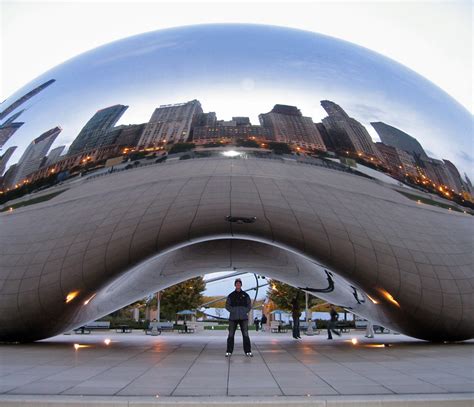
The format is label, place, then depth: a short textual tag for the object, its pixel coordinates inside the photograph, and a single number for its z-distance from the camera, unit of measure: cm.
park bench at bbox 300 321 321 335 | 2512
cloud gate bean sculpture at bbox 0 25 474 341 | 980
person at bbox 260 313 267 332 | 3080
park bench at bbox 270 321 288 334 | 2748
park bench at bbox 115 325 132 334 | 2712
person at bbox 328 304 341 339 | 1688
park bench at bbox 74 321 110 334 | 2653
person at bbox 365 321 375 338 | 1795
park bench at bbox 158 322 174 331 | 2773
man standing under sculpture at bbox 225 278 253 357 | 894
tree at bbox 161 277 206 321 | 3697
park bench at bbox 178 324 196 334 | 2633
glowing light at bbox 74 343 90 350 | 1166
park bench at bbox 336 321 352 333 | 2839
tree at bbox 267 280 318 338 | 3589
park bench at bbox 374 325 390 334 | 2886
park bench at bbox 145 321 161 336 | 2130
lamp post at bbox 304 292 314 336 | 2290
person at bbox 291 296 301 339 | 1720
